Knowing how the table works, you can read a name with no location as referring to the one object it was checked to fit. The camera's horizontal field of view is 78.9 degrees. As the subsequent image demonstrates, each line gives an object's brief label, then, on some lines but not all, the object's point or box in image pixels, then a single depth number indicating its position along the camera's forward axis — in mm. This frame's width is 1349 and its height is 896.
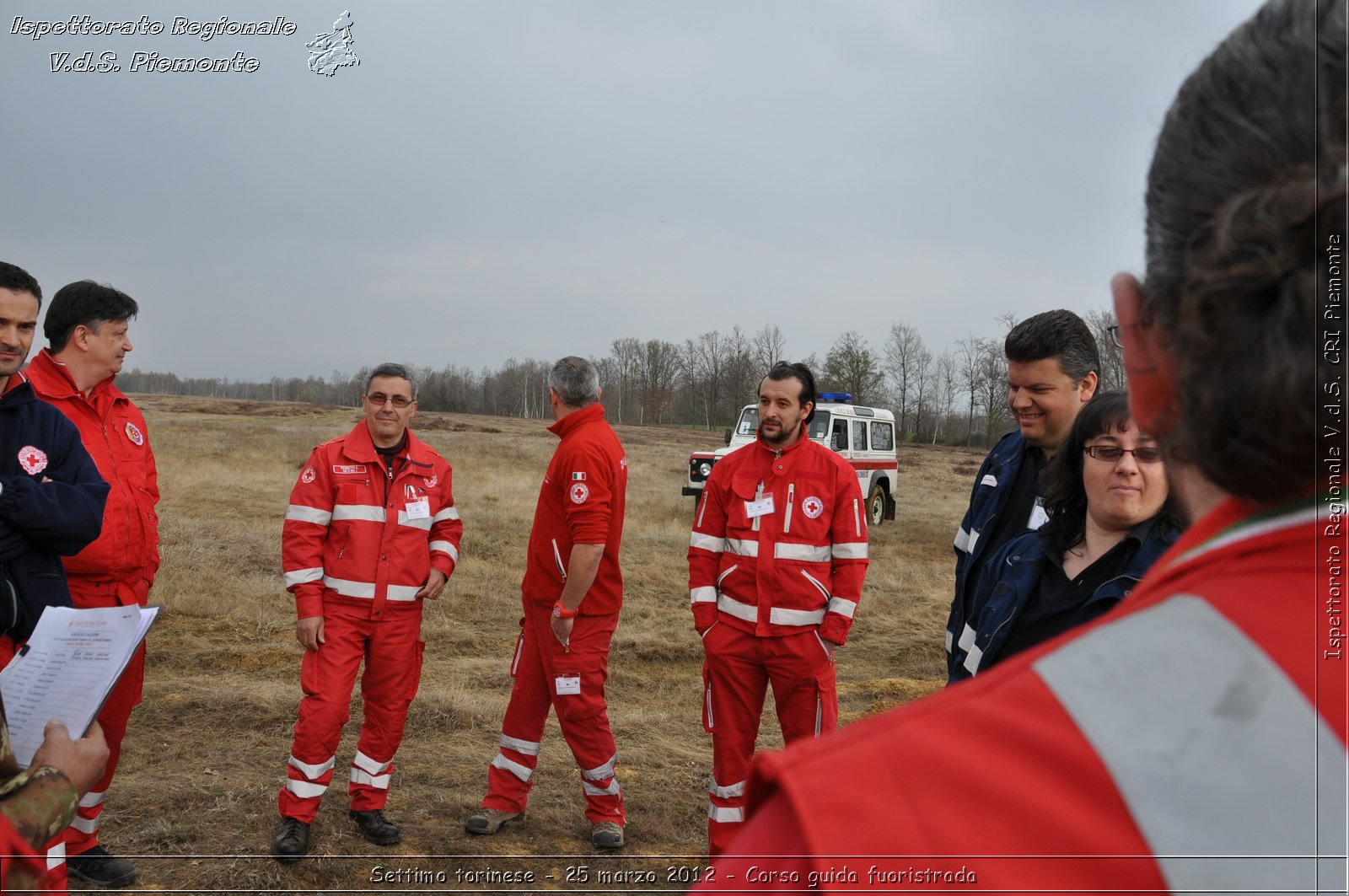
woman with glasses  2359
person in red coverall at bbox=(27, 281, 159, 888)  3484
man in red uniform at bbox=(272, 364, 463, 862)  3805
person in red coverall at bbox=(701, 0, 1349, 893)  556
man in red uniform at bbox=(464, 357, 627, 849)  4086
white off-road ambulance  14656
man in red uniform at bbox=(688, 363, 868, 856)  3932
